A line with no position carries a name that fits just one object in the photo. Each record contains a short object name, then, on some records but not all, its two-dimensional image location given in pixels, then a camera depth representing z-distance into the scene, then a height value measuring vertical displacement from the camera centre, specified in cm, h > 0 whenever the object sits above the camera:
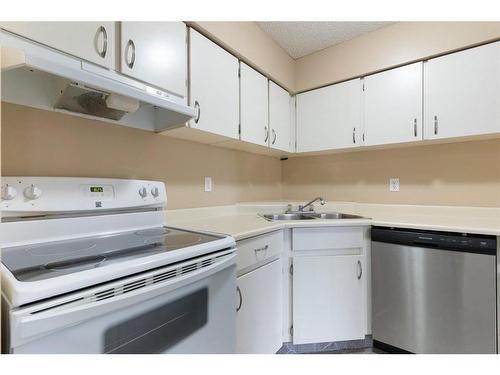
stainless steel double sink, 199 -21
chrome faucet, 215 -14
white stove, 58 -23
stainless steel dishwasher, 130 -56
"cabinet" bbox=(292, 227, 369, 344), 161 -61
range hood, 74 +39
